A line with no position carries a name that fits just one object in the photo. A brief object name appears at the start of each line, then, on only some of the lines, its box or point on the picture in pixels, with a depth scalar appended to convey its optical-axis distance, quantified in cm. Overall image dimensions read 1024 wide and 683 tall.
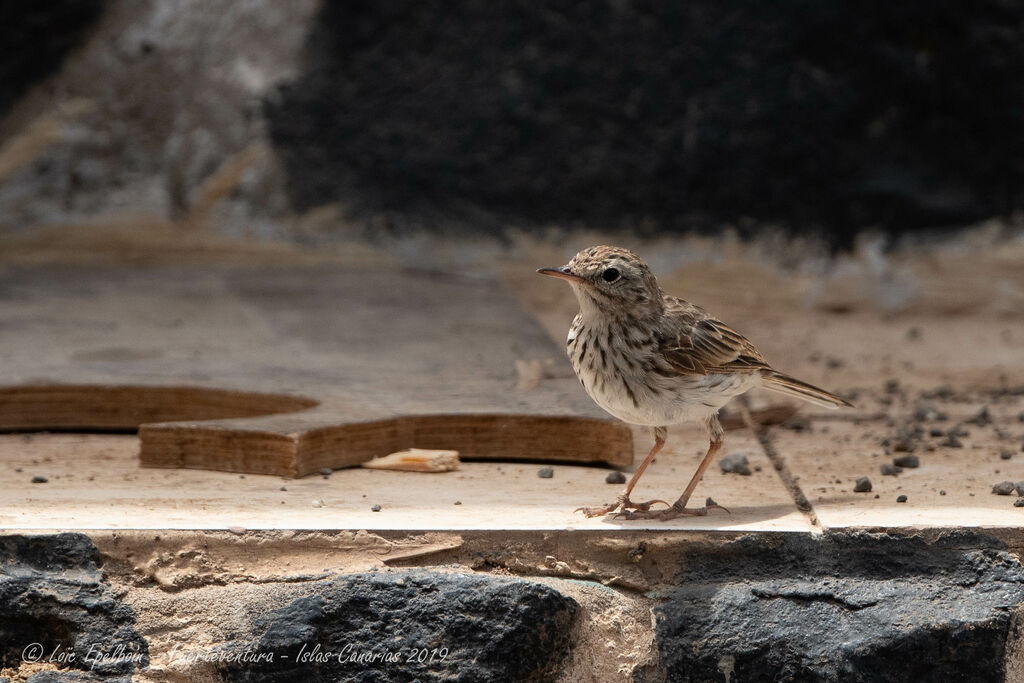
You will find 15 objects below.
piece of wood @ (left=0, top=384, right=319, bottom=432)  866
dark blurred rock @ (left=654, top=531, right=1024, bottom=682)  582
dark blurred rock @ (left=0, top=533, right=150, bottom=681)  575
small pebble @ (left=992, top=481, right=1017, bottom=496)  682
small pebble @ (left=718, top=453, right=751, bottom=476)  780
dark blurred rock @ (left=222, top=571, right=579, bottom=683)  579
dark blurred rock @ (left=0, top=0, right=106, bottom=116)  1461
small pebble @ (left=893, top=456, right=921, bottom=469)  781
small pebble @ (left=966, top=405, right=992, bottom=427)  961
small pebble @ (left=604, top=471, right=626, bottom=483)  746
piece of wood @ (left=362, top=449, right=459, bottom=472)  763
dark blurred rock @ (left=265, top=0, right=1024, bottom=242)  1409
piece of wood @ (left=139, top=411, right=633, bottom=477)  736
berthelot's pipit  654
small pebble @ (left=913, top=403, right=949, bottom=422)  986
